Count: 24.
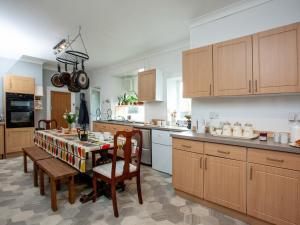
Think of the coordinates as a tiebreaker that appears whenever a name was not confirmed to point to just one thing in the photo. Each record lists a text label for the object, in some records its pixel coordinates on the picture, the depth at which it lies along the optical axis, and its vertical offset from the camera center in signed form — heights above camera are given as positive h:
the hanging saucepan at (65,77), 3.00 +0.58
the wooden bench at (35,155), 2.80 -0.73
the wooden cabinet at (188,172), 2.25 -0.83
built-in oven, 4.36 +0.03
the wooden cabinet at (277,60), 1.83 +0.55
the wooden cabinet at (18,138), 4.38 -0.70
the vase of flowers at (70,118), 3.19 -0.13
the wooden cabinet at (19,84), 4.39 +0.70
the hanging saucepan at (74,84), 2.68 +0.42
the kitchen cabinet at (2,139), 4.27 -0.68
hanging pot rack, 2.78 +1.05
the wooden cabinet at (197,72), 2.47 +0.56
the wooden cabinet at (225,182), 1.91 -0.83
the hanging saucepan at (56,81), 3.17 +0.55
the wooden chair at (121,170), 2.01 -0.74
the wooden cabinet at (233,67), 2.14 +0.56
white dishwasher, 3.31 -0.80
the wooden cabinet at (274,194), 1.61 -0.83
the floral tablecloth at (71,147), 2.11 -0.49
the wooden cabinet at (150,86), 3.87 +0.56
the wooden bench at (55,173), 2.11 -0.77
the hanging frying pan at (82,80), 2.66 +0.48
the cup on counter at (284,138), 1.82 -0.30
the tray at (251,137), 2.09 -0.34
